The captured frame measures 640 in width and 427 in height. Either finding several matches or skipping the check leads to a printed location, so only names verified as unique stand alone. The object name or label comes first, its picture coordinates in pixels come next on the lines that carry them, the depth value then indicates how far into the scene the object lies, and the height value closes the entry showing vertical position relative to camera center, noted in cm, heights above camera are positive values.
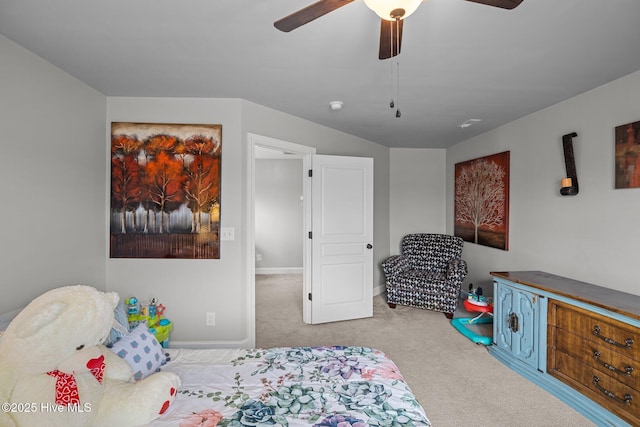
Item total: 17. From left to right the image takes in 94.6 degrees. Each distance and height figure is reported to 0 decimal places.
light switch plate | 274 -20
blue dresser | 179 -92
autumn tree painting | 267 +19
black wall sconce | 260 +39
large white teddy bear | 95 -57
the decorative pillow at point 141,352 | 138 -69
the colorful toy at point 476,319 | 296 -124
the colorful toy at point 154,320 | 241 -90
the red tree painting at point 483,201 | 356 +16
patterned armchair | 360 -81
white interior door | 348 -32
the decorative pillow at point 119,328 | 150 -64
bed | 117 -82
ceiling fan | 104 +73
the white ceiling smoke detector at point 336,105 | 280 +103
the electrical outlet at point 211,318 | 275 -99
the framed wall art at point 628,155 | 215 +44
